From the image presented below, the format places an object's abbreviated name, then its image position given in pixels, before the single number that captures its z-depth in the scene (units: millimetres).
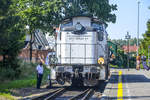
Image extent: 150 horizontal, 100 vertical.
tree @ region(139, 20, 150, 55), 59144
